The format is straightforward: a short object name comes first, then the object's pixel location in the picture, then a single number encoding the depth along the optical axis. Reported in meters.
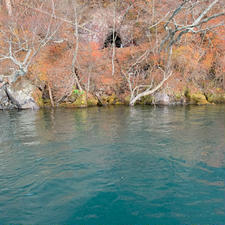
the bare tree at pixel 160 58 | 20.38
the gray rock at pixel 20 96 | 19.06
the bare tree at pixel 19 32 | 18.56
